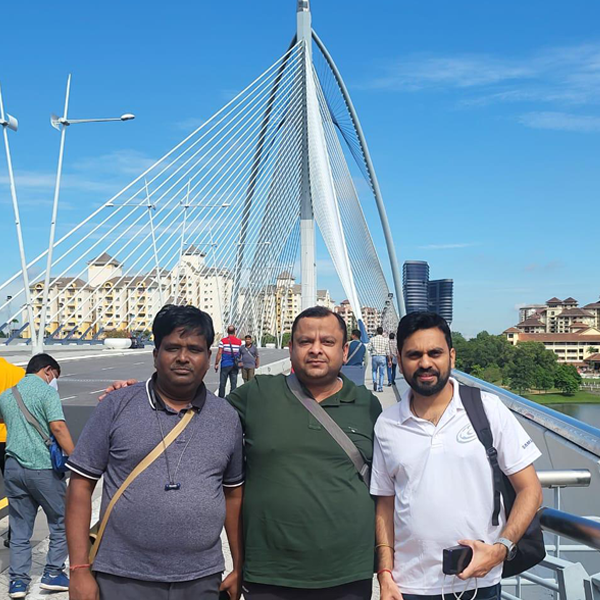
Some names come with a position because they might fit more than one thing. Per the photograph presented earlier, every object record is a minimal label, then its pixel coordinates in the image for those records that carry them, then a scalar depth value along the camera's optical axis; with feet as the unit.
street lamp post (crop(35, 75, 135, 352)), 65.72
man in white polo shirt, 7.13
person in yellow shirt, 15.02
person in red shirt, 42.57
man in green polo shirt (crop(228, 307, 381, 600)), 7.75
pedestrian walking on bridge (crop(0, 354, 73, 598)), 13.57
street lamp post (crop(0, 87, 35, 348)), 64.13
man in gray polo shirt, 7.68
